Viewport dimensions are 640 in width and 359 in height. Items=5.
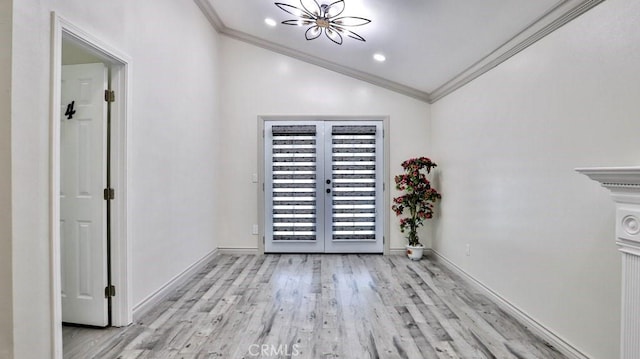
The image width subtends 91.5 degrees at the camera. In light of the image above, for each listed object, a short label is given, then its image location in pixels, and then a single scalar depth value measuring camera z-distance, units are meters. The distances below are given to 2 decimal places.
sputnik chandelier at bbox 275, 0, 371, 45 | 3.24
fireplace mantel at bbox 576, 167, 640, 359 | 1.44
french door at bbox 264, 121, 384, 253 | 4.81
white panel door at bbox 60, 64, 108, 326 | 2.43
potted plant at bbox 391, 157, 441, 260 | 4.40
